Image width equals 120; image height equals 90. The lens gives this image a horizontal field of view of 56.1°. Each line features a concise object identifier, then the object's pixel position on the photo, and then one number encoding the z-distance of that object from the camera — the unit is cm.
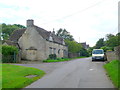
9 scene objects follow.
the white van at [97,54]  1852
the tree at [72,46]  3796
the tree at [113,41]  3573
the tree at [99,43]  5862
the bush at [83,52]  4403
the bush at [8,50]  1971
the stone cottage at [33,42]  2444
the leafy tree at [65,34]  5636
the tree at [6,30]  4431
